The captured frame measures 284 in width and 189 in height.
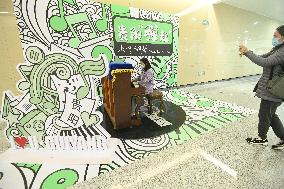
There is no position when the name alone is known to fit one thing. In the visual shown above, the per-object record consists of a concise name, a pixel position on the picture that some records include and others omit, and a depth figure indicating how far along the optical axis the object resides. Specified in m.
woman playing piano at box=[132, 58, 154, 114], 3.60
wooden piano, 2.83
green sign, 4.86
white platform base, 2.26
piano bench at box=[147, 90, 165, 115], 3.63
